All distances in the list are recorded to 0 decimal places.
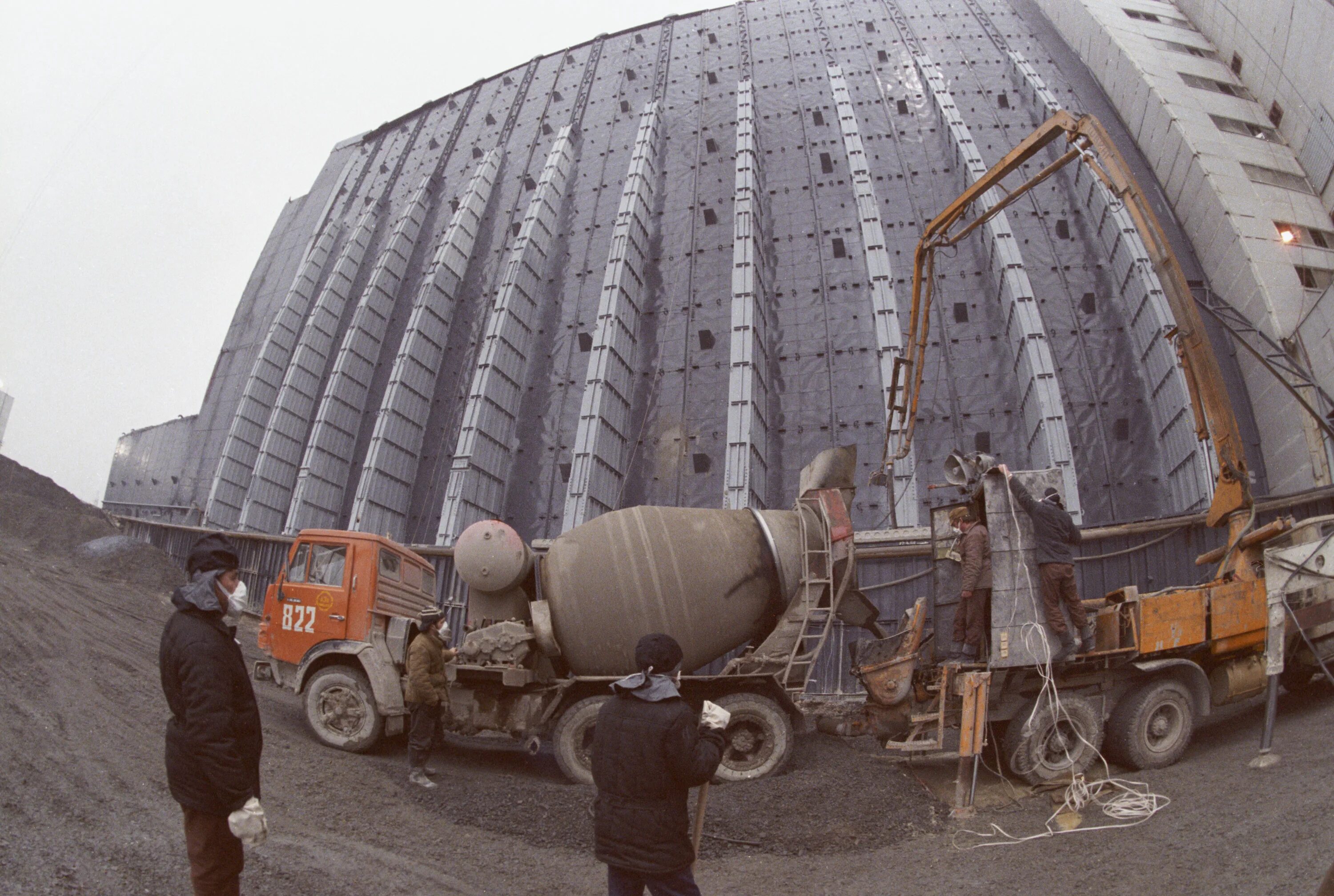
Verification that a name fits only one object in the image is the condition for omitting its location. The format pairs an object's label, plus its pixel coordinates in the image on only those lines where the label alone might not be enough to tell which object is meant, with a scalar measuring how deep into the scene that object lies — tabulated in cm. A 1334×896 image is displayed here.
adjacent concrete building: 1694
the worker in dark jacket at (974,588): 718
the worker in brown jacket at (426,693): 765
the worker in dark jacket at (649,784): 282
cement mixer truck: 836
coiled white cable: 582
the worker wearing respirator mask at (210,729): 285
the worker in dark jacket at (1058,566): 697
